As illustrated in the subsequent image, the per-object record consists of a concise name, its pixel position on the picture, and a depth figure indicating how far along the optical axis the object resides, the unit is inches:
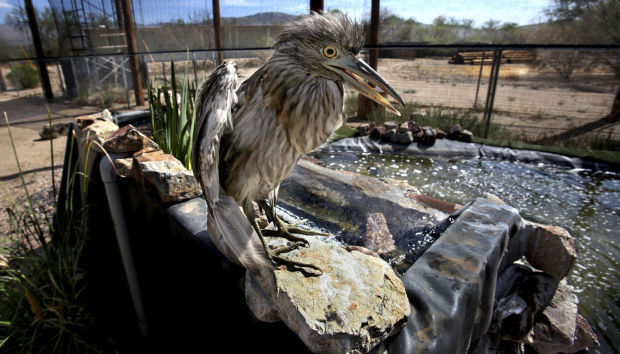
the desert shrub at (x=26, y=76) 595.8
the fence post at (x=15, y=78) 551.4
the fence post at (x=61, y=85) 433.1
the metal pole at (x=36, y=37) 413.9
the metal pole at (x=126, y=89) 346.9
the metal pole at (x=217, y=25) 272.1
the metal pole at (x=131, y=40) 273.6
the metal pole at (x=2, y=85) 621.6
